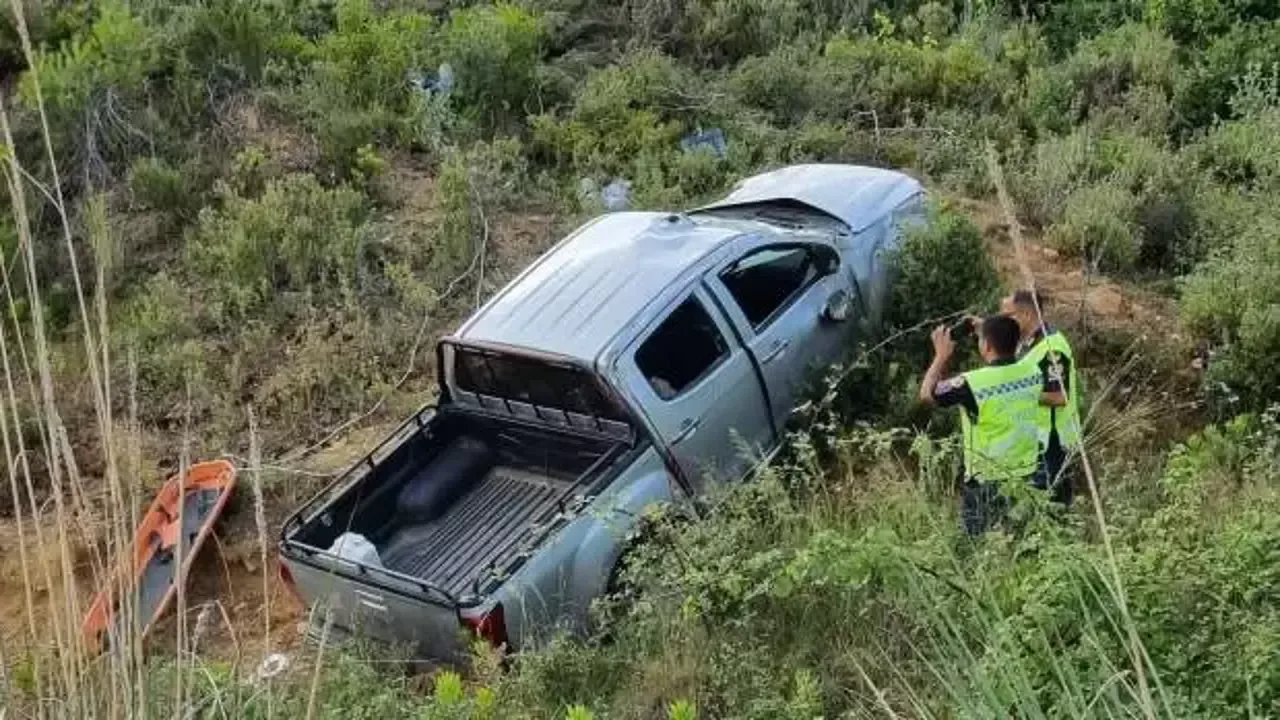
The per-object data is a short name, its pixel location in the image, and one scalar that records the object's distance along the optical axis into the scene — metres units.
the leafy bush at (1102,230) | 9.70
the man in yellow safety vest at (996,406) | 6.36
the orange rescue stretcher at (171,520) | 6.92
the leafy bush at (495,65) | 12.14
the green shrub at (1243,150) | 10.20
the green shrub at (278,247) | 10.39
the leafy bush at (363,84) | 11.73
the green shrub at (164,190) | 11.33
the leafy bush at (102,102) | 11.66
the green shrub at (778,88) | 12.17
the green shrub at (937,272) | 8.25
